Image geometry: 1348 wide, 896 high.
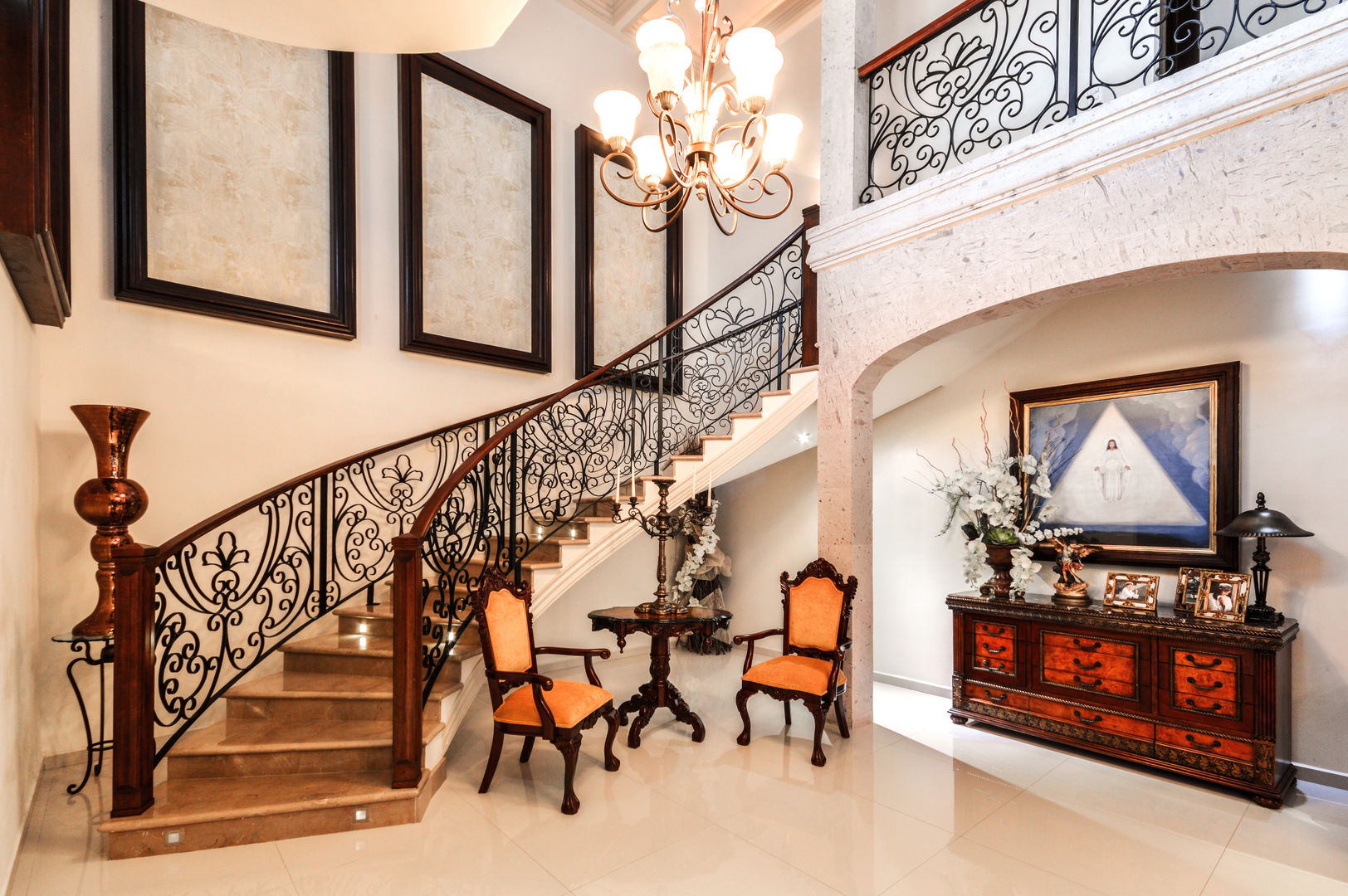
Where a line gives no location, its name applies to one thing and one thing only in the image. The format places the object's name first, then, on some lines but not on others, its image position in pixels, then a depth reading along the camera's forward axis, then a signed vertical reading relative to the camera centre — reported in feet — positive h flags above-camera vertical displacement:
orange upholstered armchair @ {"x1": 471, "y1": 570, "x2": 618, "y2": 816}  11.32 -4.41
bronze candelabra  14.03 -1.98
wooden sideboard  11.76 -4.69
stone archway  9.13 +2.94
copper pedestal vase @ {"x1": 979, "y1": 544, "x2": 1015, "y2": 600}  15.51 -2.98
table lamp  12.11 -1.69
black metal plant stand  11.22 -4.04
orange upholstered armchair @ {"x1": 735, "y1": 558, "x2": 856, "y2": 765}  13.34 -4.38
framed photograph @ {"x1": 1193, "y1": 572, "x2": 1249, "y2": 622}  12.57 -2.95
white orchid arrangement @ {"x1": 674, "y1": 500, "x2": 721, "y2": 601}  22.26 -3.40
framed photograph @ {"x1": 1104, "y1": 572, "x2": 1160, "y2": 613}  13.75 -3.15
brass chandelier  10.58 +5.30
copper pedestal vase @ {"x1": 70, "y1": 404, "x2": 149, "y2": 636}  11.76 -0.93
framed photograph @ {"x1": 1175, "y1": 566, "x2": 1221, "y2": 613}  13.28 -2.95
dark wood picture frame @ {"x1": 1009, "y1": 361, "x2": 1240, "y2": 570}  13.74 -0.52
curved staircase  10.06 -4.27
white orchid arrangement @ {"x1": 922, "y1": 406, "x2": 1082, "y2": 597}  15.39 -1.64
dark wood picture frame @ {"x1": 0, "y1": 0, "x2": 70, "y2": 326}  7.32 +3.10
